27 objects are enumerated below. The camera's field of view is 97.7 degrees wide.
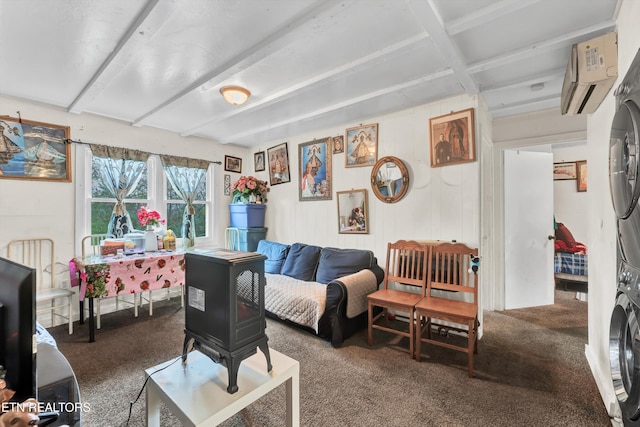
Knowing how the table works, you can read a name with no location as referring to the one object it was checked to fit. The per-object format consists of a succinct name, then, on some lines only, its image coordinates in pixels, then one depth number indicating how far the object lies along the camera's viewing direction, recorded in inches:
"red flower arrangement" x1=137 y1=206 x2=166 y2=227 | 130.6
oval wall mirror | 121.7
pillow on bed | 179.8
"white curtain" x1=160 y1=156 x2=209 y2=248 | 156.6
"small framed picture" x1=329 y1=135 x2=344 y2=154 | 142.2
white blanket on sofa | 104.7
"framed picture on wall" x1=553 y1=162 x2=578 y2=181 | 197.8
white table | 45.5
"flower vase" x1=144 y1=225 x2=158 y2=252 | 130.4
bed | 165.2
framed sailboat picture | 109.7
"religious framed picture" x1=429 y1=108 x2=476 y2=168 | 105.0
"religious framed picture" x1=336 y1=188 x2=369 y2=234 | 134.1
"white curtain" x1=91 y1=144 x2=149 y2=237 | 133.8
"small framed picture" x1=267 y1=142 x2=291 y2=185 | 165.9
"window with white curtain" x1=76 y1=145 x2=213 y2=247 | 128.4
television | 28.5
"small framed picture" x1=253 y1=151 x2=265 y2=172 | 181.3
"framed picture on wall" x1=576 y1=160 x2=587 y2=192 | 193.5
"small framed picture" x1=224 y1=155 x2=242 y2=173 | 180.5
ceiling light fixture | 100.1
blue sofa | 103.1
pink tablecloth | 104.3
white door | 138.9
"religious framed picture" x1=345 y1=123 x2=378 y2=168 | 130.6
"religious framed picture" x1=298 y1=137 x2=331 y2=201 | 147.3
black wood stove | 49.0
